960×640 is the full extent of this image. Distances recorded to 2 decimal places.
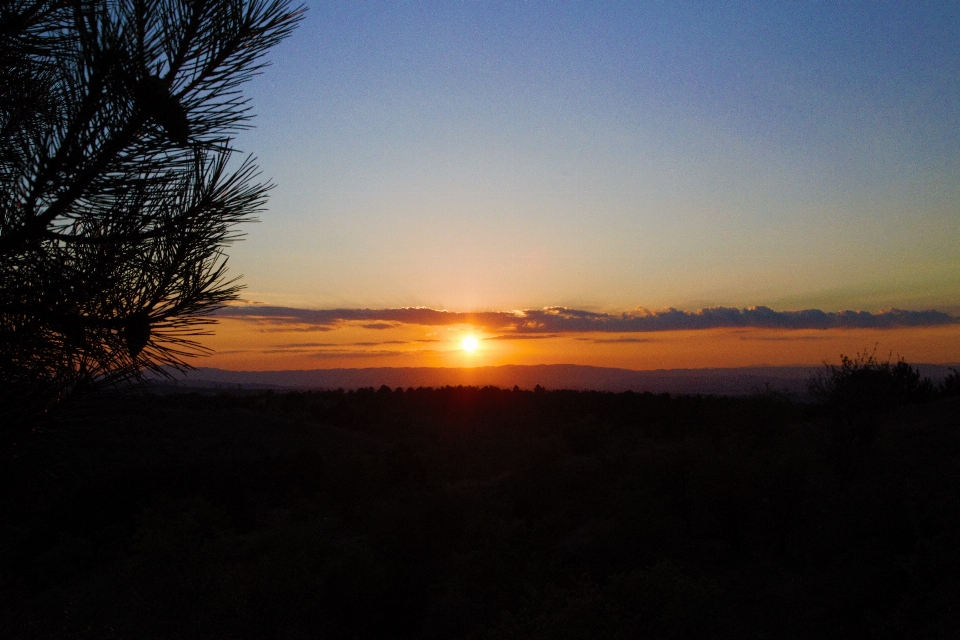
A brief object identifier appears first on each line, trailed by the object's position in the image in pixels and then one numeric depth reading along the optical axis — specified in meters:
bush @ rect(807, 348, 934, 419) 24.02
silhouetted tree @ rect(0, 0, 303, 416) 3.25
